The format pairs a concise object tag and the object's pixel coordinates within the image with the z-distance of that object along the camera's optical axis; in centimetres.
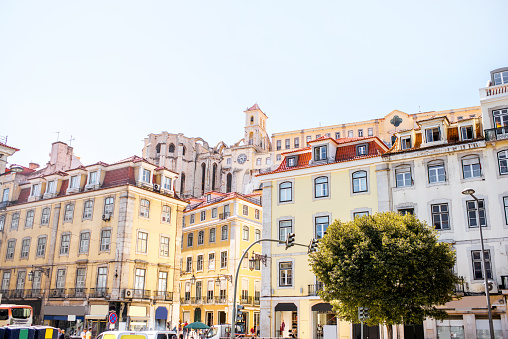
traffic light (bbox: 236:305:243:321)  2511
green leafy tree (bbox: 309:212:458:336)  2603
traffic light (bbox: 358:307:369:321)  2552
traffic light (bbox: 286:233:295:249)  2491
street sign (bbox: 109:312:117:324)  2583
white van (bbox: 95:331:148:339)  1584
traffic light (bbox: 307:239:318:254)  2556
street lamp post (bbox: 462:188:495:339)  2385
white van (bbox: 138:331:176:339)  2363
